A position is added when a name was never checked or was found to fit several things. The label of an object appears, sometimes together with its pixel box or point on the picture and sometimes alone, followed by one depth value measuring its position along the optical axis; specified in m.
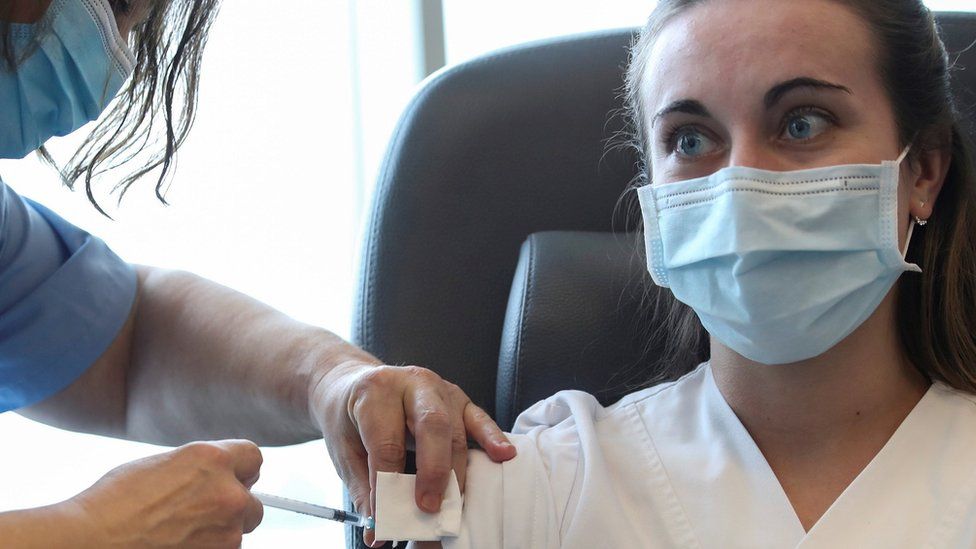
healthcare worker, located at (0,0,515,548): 1.08
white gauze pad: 1.16
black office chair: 1.46
